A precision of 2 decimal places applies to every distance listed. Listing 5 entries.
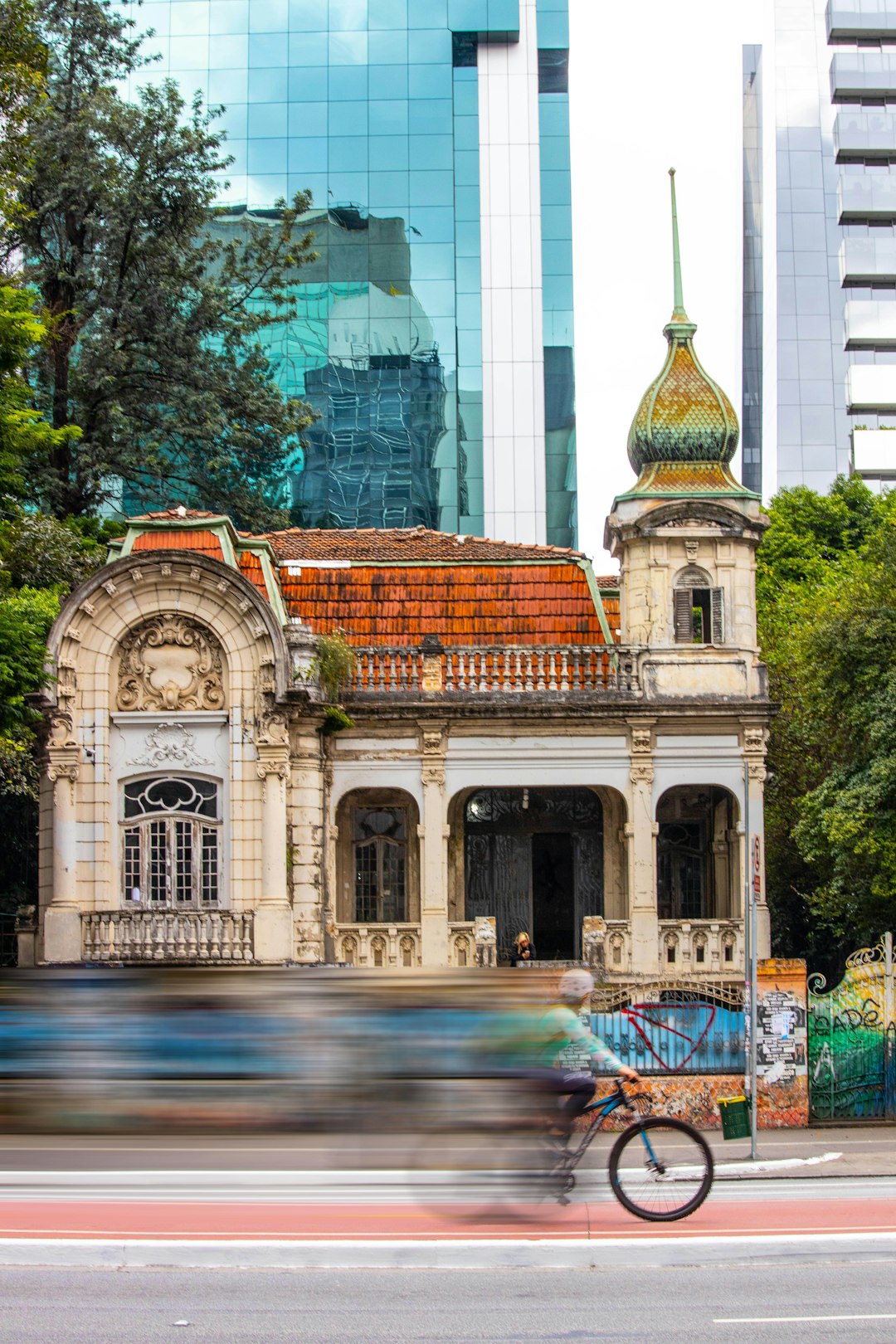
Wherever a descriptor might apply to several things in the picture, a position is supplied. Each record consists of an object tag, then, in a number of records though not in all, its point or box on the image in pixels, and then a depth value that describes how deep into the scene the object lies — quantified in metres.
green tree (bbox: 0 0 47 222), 31.75
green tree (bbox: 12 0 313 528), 44.00
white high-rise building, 80.19
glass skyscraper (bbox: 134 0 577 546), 70.06
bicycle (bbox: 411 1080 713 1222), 14.60
